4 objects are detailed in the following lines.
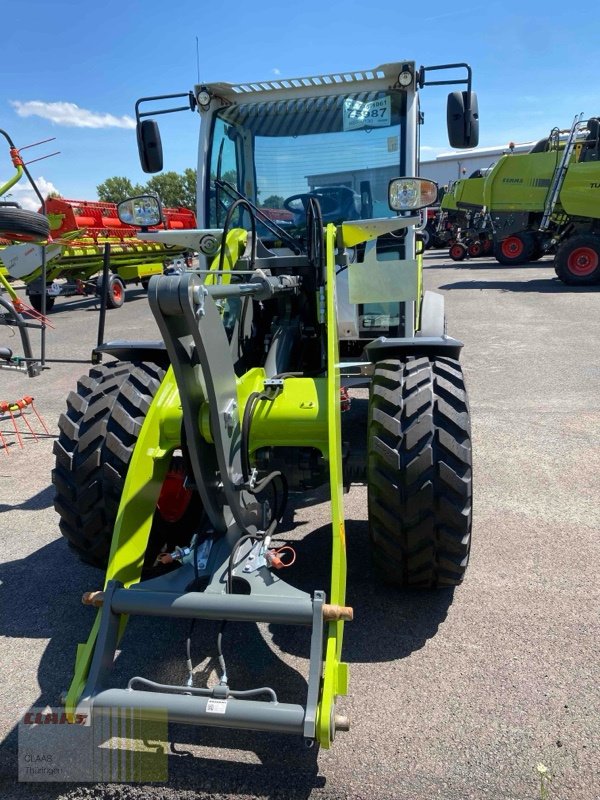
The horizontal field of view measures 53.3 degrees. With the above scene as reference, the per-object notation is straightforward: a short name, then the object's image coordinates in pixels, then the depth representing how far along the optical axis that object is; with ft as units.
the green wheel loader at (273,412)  6.97
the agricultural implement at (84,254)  37.01
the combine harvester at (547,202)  43.01
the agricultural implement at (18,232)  11.68
